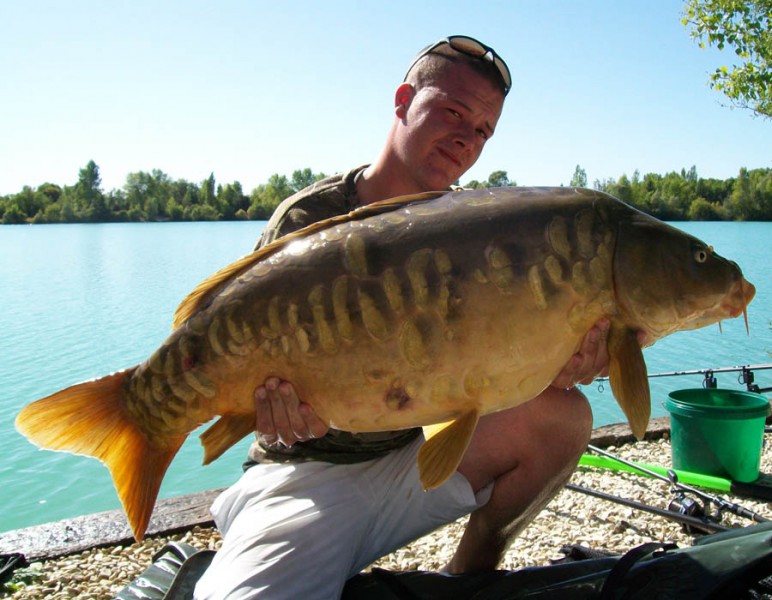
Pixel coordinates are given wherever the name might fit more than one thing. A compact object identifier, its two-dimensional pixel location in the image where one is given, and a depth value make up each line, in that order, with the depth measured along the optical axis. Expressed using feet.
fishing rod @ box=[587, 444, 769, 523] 8.81
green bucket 10.49
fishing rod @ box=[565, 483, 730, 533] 8.37
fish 4.99
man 5.82
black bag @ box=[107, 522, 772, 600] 5.23
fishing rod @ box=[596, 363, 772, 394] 13.88
